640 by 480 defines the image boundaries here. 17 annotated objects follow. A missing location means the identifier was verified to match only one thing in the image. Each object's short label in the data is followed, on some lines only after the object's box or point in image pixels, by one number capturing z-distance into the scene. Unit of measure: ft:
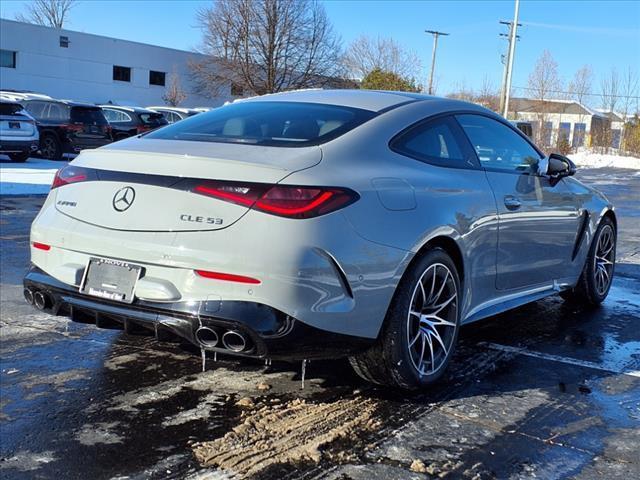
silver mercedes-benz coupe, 10.02
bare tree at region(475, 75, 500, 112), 167.73
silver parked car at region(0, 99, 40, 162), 54.85
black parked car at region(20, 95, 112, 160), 64.18
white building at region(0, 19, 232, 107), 136.05
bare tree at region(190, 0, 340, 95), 118.11
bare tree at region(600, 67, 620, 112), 157.79
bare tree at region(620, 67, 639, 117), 156.56
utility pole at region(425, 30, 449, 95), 173.17
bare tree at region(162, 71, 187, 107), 152.35
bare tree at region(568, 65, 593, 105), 159.02
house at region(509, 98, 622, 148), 150.20
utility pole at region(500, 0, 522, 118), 123.75
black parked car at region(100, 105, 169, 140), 74.64
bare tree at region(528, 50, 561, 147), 149.48
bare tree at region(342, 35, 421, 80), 138.82
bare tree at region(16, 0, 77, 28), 236.02
